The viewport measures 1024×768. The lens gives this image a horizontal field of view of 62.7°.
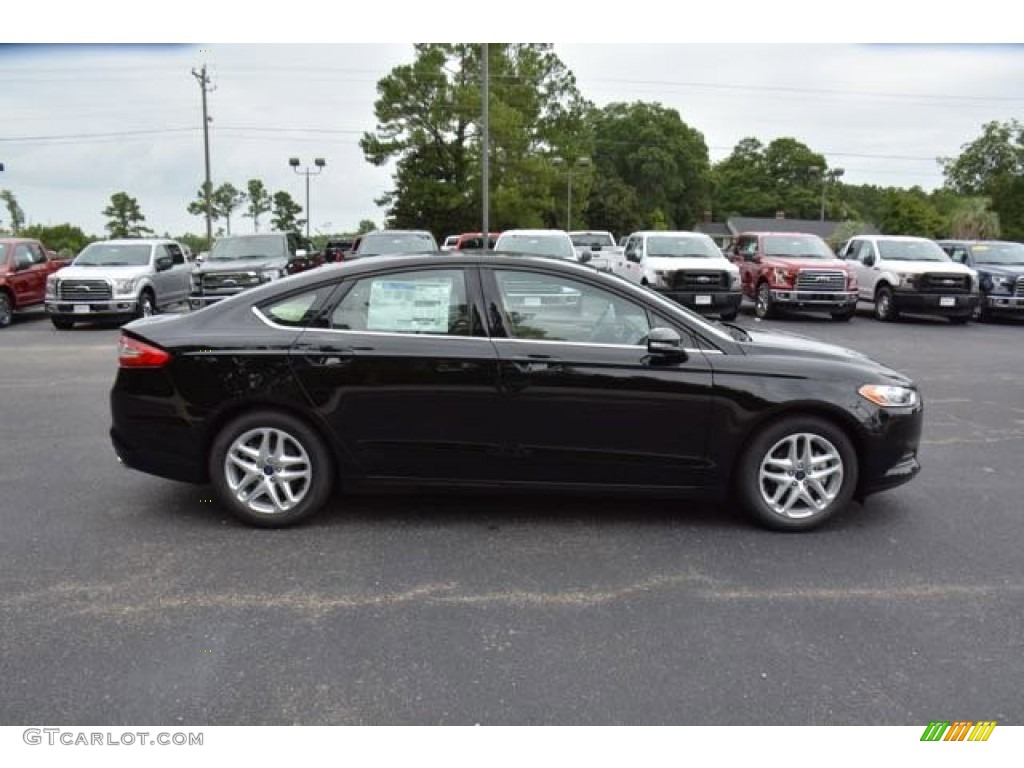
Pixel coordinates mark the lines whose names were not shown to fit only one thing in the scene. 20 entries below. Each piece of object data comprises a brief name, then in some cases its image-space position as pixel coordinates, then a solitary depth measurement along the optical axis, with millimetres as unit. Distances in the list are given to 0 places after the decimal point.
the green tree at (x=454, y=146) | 49031
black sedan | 4656
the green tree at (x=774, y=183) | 101644
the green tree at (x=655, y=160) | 96500
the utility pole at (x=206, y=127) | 40412
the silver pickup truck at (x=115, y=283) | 15547
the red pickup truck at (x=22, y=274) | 16812
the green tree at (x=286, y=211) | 89500
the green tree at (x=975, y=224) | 52531
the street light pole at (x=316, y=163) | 50719
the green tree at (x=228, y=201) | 87188
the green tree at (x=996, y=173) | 67562
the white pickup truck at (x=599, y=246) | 21669
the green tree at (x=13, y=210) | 56606
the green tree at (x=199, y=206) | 78750
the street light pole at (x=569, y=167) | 59631
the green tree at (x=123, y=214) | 75750
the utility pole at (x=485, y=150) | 24053
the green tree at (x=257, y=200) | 89562
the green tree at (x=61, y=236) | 51938
